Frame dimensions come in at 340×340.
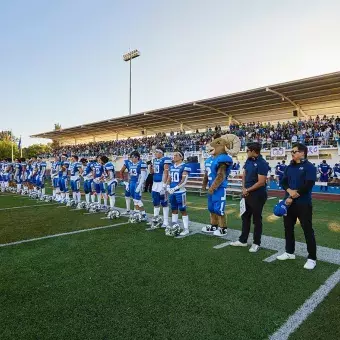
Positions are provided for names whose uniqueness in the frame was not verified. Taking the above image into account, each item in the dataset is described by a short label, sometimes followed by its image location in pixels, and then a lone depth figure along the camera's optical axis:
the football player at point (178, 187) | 7.74
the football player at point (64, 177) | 14.26
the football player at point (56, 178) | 14.81
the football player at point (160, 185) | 8.47
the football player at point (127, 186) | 9.97
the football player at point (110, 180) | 10.81
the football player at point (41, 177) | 16.31
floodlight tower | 53.56
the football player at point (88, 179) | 12.42
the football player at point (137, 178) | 9.46
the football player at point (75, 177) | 13.36
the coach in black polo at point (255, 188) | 6.08
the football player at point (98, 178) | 11.73
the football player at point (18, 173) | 19.41
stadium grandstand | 24.91
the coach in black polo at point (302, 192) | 5.18
